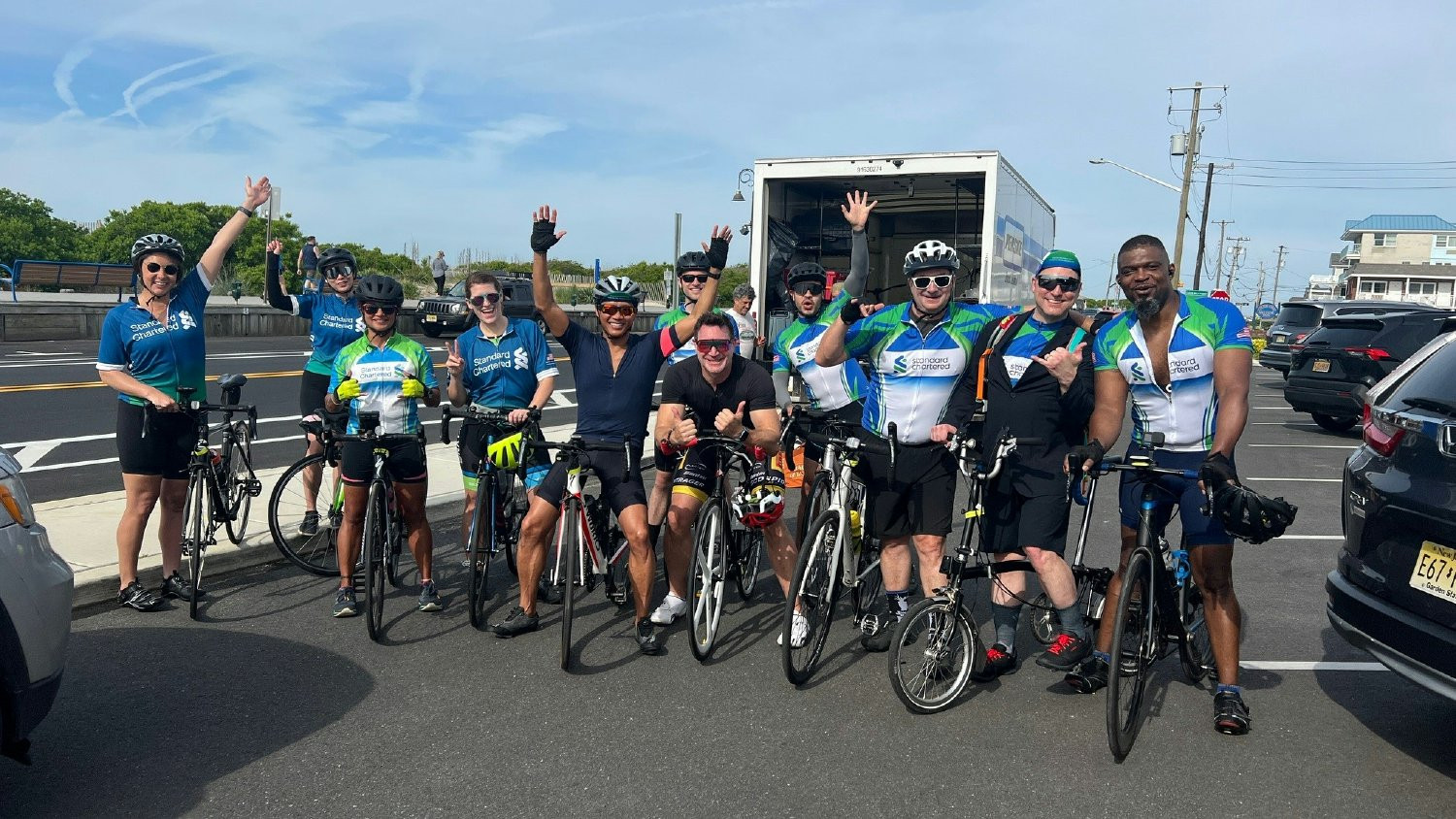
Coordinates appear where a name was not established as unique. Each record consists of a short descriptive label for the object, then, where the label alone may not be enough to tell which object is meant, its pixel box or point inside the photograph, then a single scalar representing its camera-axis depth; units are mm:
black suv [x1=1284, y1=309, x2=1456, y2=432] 15281
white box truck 14242
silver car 3389
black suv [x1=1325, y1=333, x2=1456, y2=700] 3906
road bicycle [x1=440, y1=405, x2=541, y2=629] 5816
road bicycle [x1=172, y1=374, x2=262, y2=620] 5941
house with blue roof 107750
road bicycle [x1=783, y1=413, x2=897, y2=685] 5047
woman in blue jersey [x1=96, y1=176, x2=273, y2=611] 5902
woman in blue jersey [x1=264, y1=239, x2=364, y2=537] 7441
